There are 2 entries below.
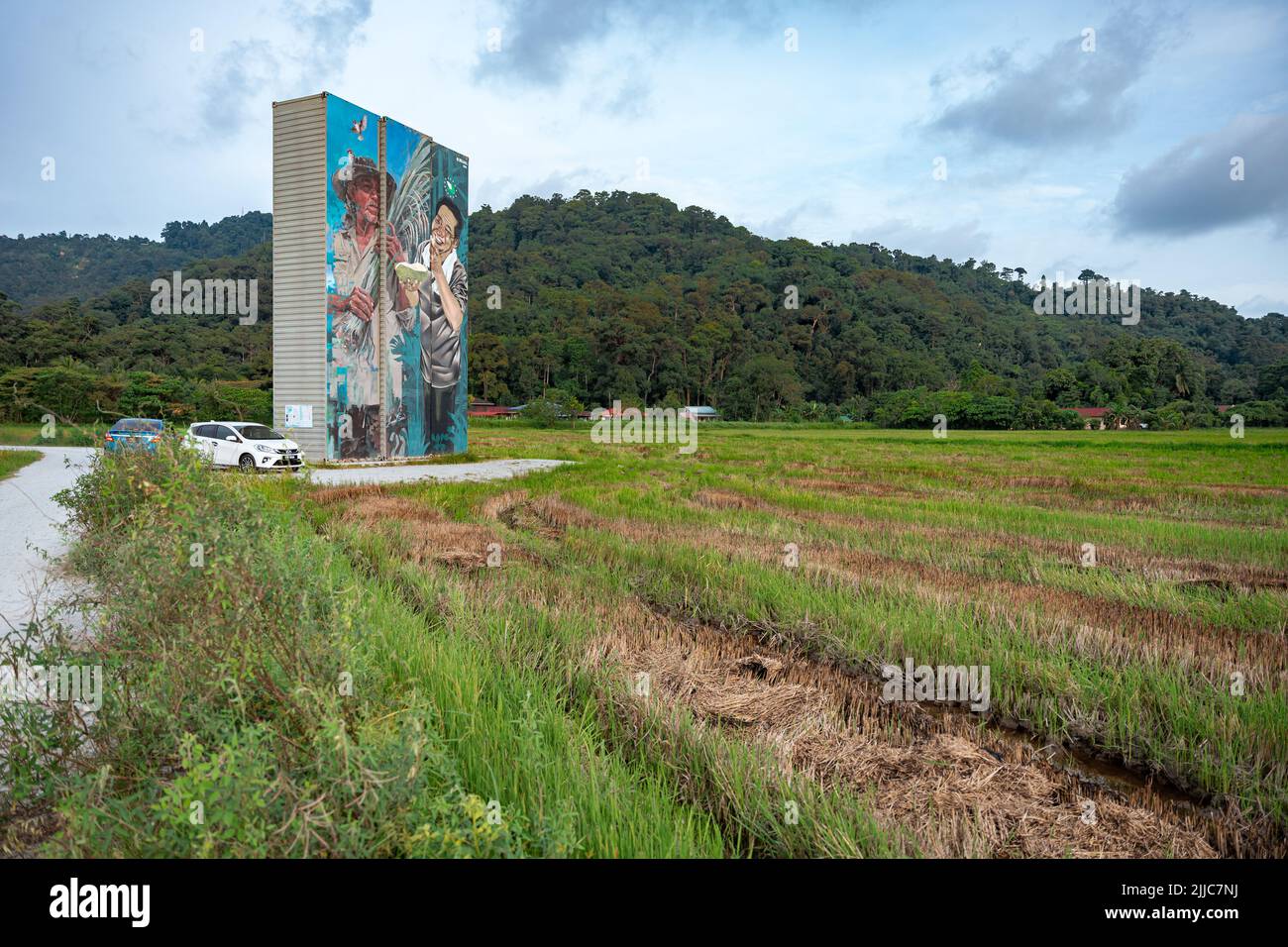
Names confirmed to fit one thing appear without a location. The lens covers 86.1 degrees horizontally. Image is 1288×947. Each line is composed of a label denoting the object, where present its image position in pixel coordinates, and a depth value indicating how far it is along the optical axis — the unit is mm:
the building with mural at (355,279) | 23938
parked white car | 21234
